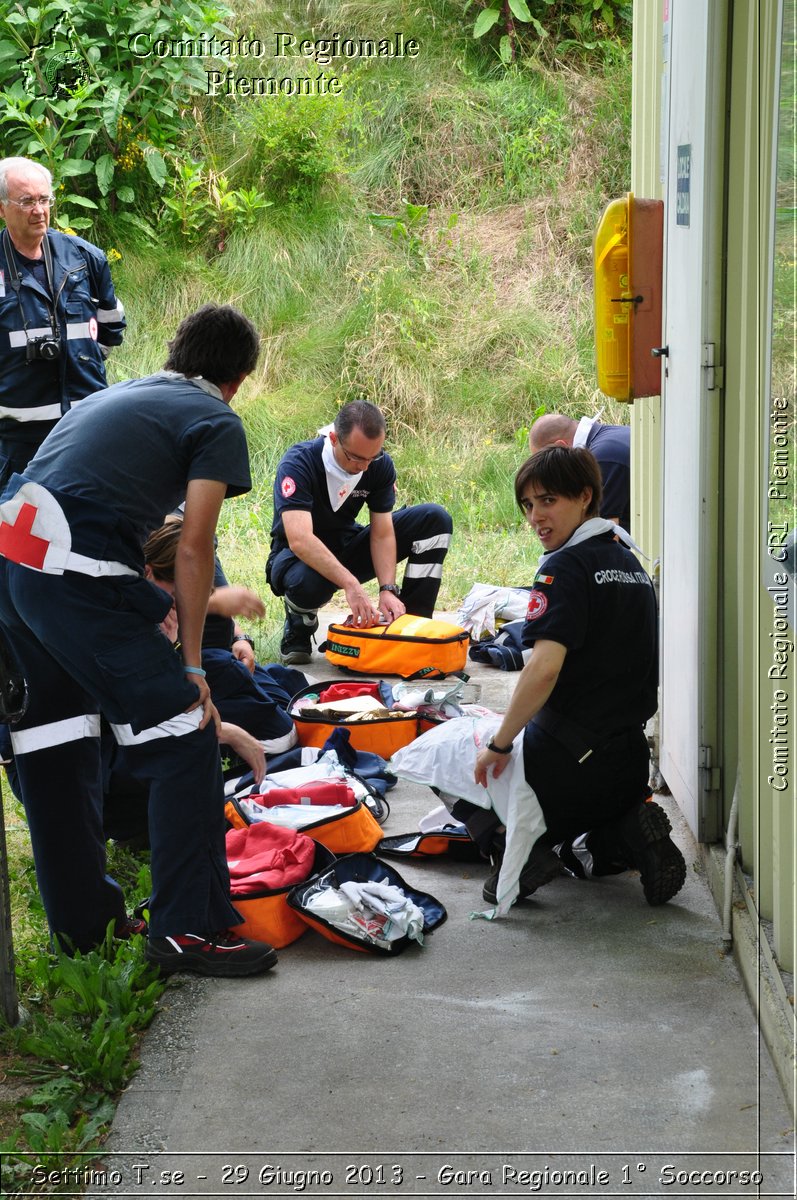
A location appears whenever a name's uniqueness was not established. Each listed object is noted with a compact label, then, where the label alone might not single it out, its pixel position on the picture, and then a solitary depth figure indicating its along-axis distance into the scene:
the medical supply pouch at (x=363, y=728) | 5.11
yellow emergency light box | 4.58
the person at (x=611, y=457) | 5.88
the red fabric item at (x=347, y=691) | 5.55
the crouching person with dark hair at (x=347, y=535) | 6.31
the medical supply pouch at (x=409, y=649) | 6.11
